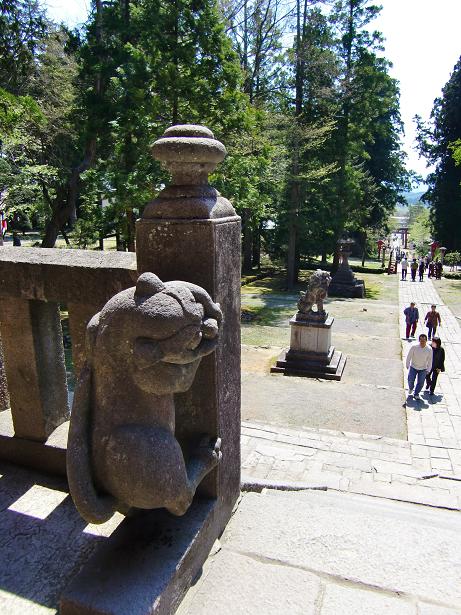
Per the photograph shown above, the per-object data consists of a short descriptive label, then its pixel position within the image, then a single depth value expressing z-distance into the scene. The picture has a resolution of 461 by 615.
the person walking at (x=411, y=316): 14.27
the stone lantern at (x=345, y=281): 23.17
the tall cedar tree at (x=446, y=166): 34.41
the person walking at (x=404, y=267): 28.77
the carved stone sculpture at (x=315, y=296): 12.02
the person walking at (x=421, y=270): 27.93
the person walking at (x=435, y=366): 9.87
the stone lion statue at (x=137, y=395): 1.87
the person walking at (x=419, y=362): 9.38
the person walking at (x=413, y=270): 27.97
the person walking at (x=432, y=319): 13.66
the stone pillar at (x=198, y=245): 2.35
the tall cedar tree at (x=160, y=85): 12.60
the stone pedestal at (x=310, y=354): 11.64
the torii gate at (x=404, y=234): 50.28
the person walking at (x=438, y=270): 29.22
